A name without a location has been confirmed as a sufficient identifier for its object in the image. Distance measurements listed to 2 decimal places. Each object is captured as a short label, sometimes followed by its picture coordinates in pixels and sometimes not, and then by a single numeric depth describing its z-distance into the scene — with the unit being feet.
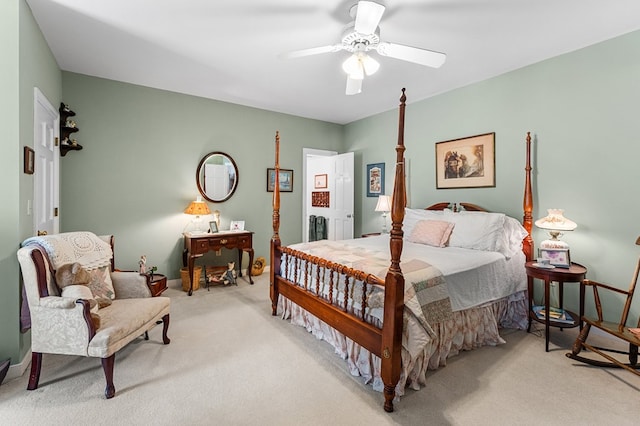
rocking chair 6.86
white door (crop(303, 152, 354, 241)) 17.81
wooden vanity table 13.14
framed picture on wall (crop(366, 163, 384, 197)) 16.83
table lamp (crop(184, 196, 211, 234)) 13.46
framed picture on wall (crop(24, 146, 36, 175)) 7.38
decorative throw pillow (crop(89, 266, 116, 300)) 7.70
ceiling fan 7.19
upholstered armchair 6.34
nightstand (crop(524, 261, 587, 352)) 8.46
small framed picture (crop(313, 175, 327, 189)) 19.54
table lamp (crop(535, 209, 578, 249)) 9.25
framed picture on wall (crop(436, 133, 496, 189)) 12.24
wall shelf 11.21
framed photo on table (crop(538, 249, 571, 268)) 9.04
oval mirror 14.69
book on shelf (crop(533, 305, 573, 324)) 8.78
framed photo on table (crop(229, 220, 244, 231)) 15.11
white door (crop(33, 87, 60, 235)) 8.54
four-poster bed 6.23
